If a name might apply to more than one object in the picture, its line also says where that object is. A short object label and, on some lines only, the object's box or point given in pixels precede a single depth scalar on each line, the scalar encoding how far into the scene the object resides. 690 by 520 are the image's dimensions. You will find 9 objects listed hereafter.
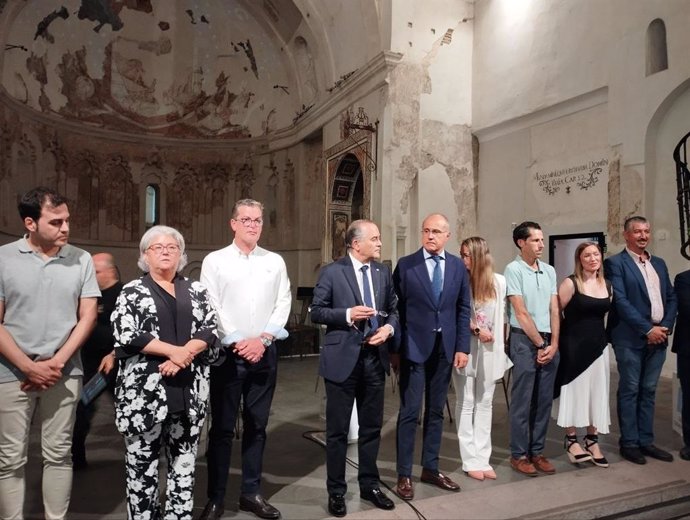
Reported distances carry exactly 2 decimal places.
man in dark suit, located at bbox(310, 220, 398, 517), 3.40
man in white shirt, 3.28
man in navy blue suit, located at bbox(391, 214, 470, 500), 3.69
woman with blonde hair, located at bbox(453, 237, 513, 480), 4.07
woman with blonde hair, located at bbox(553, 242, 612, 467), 4.30
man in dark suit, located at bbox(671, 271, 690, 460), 4.55
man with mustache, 4.41
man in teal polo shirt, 4.15
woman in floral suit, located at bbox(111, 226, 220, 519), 2.79
